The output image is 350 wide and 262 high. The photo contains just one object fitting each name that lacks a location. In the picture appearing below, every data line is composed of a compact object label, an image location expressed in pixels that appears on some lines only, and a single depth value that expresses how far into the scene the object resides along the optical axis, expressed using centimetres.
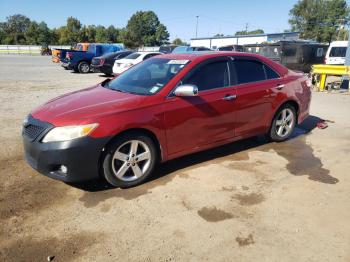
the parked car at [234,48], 1928
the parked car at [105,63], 1775
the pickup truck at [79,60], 1958
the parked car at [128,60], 1577
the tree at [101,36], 8706
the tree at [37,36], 7838
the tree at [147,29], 9938
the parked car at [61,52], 2091
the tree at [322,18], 6606
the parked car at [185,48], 1878
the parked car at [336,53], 1800
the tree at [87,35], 8636
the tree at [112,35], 8944
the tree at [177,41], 11718
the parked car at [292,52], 1717
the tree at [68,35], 8369
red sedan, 365
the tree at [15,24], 10002
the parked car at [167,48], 2586
